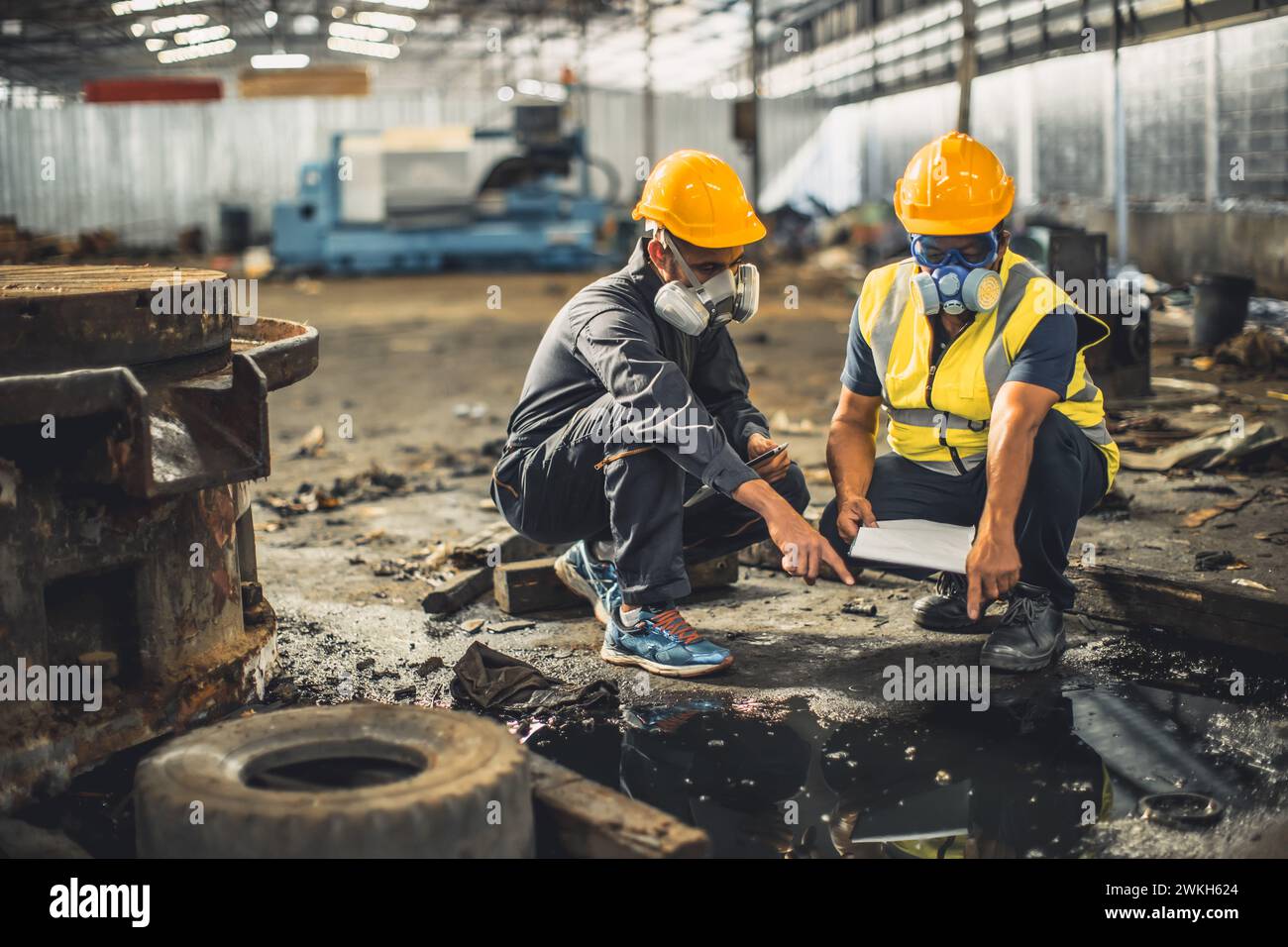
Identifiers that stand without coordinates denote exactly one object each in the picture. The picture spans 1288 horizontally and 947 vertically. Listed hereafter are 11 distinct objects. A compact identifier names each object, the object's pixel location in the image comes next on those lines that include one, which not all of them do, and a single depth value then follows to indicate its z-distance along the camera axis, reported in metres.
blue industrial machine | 16.91
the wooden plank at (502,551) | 4.39
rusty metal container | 2.56
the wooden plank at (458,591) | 3.99
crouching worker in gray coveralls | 3.22
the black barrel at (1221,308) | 8.37
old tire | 2.10
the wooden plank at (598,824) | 2.23
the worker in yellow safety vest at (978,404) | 3.24
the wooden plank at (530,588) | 3.99
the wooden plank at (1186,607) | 3.40
